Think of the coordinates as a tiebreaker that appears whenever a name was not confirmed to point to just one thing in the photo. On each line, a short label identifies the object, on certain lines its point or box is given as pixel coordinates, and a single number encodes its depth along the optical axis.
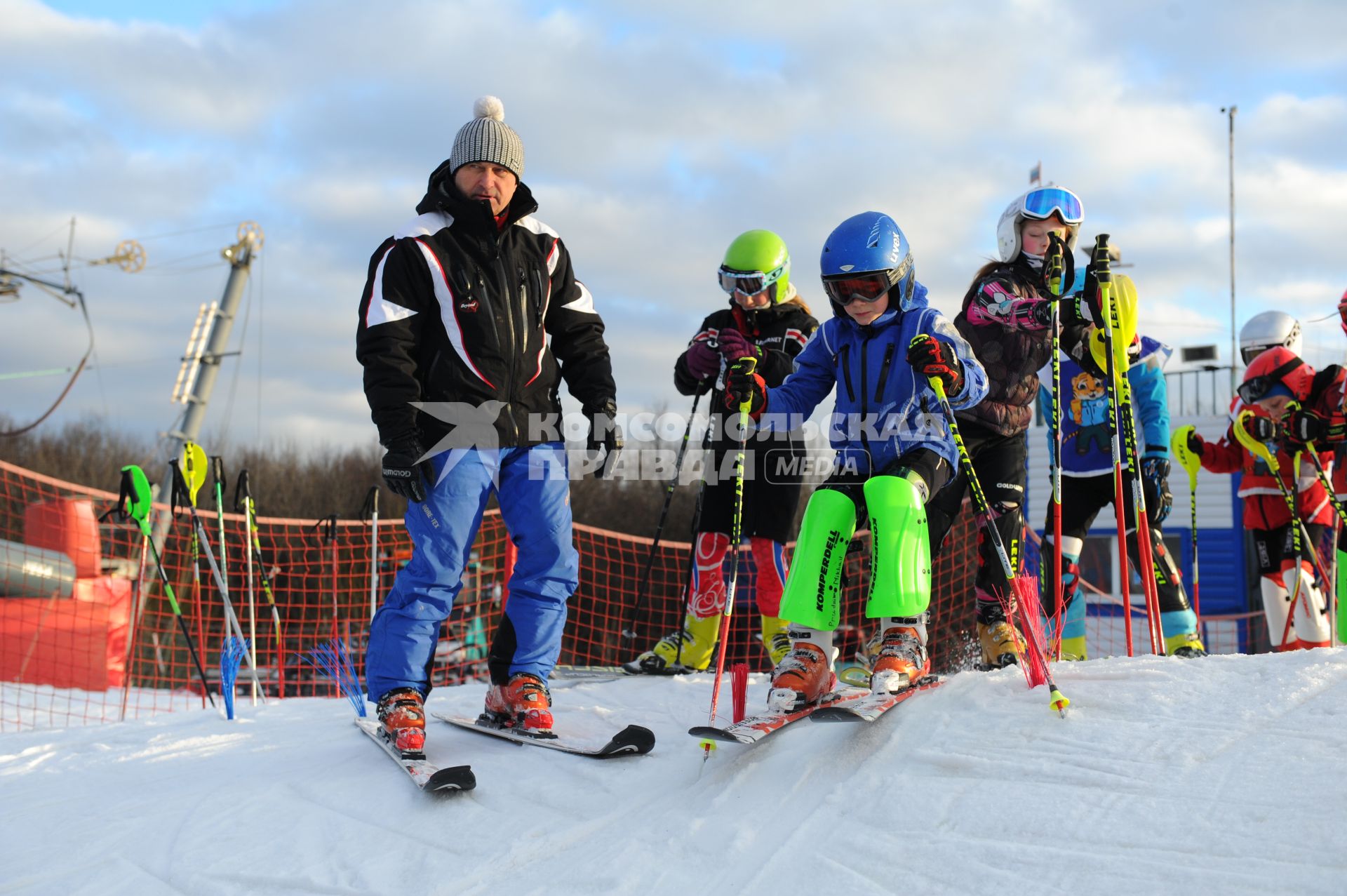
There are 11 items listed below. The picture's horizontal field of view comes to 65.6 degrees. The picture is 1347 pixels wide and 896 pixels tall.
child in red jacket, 5.50
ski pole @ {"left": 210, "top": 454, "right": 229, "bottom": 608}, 6.51
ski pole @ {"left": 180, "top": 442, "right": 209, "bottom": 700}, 6.13
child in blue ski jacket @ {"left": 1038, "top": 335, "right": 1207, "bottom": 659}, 4.66
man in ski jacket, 3.58
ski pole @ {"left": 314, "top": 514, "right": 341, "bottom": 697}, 7.91
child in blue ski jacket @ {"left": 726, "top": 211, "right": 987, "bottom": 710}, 3.33
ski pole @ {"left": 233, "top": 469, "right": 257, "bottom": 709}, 6.80
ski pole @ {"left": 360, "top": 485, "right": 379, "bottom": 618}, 6.81
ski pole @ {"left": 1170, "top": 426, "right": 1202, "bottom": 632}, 6.00
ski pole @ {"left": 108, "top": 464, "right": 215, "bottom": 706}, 5.95
